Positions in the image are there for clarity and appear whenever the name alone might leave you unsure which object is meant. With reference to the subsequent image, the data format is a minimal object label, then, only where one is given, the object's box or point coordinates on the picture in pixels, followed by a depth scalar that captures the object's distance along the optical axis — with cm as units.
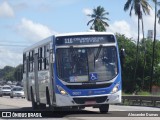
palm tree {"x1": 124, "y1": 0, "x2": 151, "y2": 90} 7162
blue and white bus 1945
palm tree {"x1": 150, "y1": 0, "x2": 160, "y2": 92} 6723
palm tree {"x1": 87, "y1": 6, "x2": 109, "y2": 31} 9831
